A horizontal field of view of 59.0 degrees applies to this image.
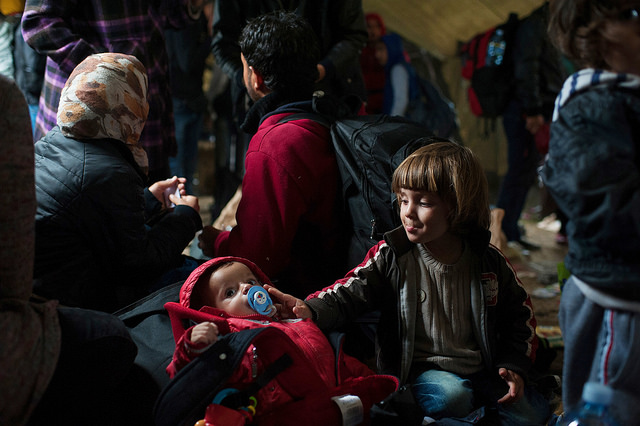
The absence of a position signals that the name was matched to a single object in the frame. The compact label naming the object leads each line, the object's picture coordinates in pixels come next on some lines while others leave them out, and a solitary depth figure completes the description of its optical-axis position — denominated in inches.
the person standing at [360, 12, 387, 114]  180.5
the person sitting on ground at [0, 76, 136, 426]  50.7
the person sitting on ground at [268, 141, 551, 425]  69.4
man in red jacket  84.4
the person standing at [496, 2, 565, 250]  162.4
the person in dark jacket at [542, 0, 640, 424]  48.3
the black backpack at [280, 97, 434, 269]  78.3
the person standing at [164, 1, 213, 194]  162.4
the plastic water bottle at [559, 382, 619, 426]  51.0
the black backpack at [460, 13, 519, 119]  170.2
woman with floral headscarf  71.7
